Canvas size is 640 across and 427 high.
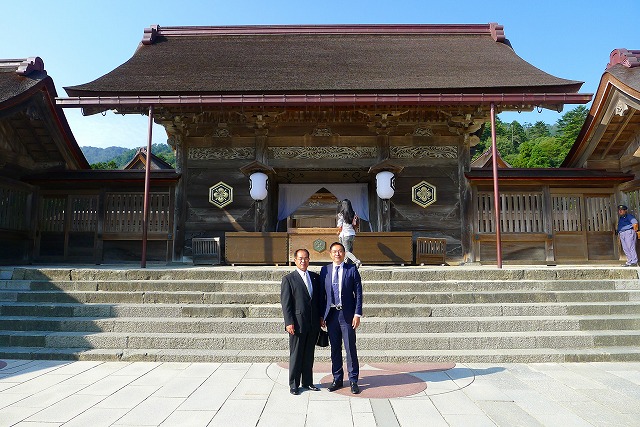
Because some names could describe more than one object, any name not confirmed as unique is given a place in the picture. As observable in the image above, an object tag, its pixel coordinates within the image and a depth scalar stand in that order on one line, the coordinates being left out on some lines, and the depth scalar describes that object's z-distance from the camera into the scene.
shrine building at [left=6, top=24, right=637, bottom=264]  9.09
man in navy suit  3.96
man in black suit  3.91
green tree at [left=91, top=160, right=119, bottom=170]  36.95
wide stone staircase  5.25
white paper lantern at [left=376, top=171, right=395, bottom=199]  9.22
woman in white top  7.59
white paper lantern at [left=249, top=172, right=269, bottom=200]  9.14
